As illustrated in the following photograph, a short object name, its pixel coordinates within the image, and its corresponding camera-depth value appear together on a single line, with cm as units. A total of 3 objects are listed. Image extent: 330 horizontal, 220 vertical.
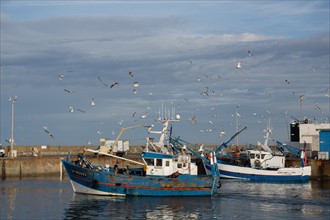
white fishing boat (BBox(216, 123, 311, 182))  6500
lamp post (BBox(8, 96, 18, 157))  6469
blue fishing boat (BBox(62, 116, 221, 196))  4516
